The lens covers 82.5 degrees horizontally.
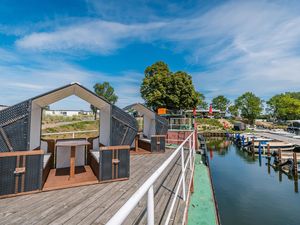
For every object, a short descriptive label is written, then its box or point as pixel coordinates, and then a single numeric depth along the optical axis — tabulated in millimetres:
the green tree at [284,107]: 38650
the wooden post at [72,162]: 4102
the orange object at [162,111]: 17319
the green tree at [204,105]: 63562
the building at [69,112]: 60812
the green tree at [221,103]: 59219
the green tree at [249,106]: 41906
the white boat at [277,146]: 15211
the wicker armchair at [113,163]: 4004
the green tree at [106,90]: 39531
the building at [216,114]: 46412
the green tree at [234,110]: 49125
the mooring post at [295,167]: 10302
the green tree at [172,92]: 20219
